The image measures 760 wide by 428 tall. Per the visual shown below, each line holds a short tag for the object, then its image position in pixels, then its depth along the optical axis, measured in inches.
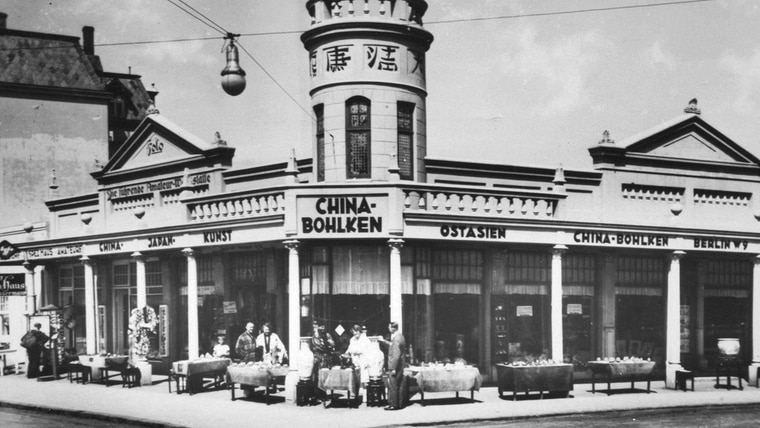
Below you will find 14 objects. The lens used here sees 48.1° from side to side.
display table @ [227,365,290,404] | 744.3
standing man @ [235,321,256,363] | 824.9
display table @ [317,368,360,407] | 717.3
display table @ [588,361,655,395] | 805.9
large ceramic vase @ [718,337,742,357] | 868.0
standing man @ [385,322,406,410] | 695.7
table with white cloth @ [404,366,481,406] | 719.7
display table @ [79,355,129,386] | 900.6
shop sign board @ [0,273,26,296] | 1006.4
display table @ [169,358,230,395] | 809.5
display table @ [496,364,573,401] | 756.0
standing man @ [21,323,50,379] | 982.4
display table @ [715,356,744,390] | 869.8
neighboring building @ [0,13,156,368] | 1417.3
